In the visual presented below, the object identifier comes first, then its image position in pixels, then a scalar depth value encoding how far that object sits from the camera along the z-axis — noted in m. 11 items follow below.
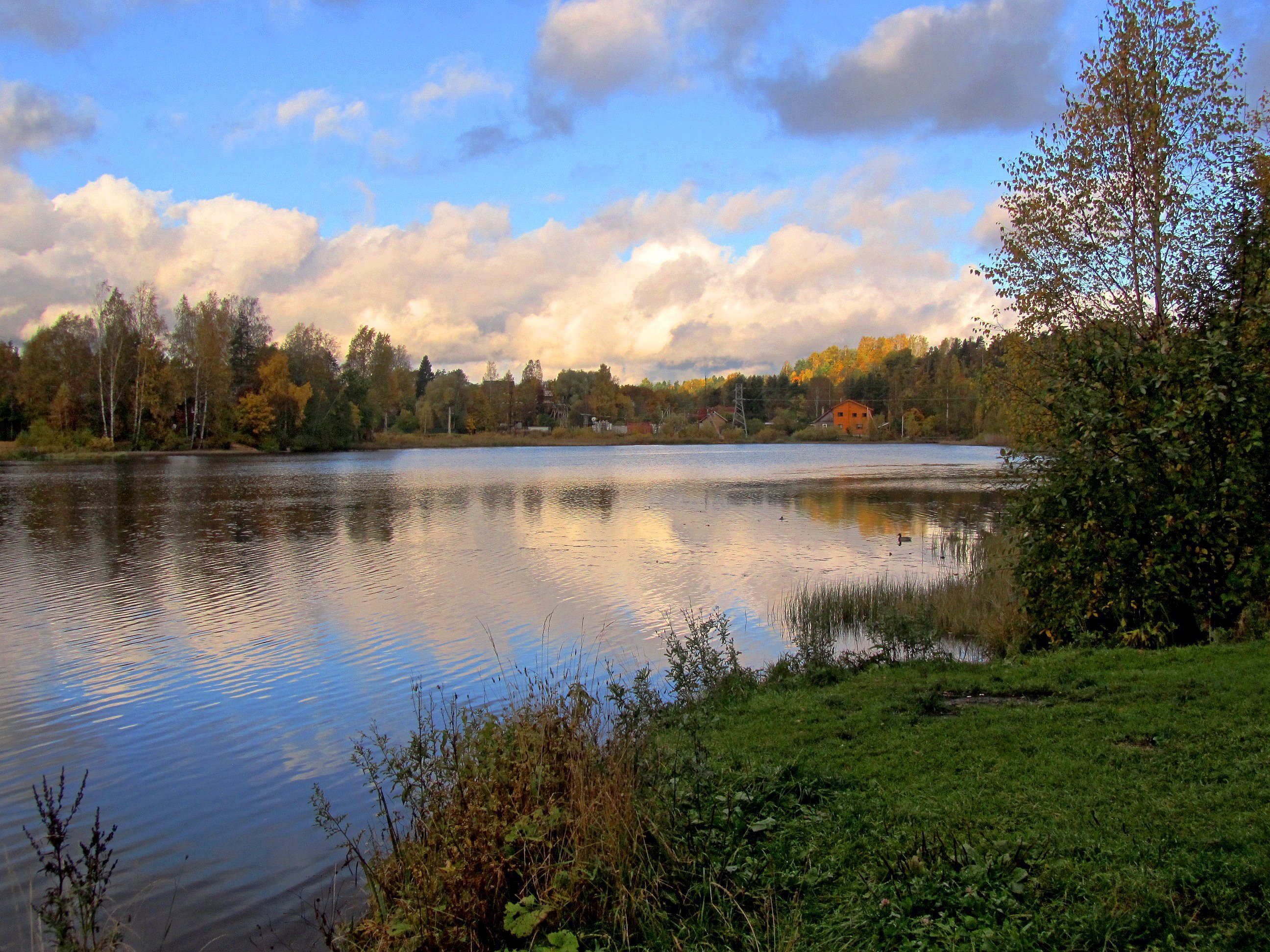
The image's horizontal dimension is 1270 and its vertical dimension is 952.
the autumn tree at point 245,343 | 99.06
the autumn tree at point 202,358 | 87.56
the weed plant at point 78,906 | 4.57
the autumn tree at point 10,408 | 84.69
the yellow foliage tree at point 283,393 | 97.38
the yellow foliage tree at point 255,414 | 94.56
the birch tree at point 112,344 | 80.44
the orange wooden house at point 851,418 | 156.50
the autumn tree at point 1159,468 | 10.08
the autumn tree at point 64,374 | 81.88
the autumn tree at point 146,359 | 82.44
